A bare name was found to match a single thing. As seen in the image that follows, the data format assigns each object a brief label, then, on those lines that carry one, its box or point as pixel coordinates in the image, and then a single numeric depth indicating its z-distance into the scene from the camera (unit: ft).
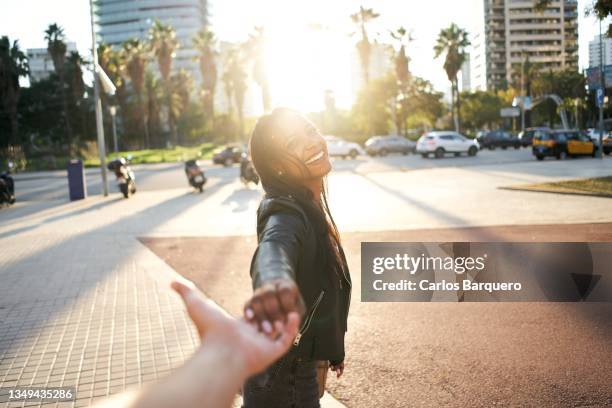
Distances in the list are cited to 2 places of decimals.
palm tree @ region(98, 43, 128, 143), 169.07
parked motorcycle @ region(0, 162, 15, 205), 60.39
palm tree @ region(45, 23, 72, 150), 174.09
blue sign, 33.79
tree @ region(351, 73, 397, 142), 201.26
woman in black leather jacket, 5.86
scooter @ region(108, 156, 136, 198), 62.85
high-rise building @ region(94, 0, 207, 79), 544.21
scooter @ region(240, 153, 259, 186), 67.90
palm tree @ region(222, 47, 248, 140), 219.20
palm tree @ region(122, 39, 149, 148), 180.45
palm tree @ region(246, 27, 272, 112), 166.91
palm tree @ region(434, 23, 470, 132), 191.93
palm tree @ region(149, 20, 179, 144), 183.62
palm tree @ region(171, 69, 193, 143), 227.20
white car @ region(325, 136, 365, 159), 128.16
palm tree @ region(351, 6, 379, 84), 178.60
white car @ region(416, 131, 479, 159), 115.34
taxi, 90.68
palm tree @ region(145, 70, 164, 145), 212.64
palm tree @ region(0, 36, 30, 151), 159.94
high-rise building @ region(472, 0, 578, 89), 455.22
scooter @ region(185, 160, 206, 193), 65.16
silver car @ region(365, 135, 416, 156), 130.82
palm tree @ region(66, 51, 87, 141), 188.01
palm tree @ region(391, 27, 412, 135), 193.57
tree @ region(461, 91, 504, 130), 296.44
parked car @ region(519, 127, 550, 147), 154.30
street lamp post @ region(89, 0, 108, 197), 63.98
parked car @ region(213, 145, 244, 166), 122.11
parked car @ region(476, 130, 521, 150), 152.25
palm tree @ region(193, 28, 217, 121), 201.98
